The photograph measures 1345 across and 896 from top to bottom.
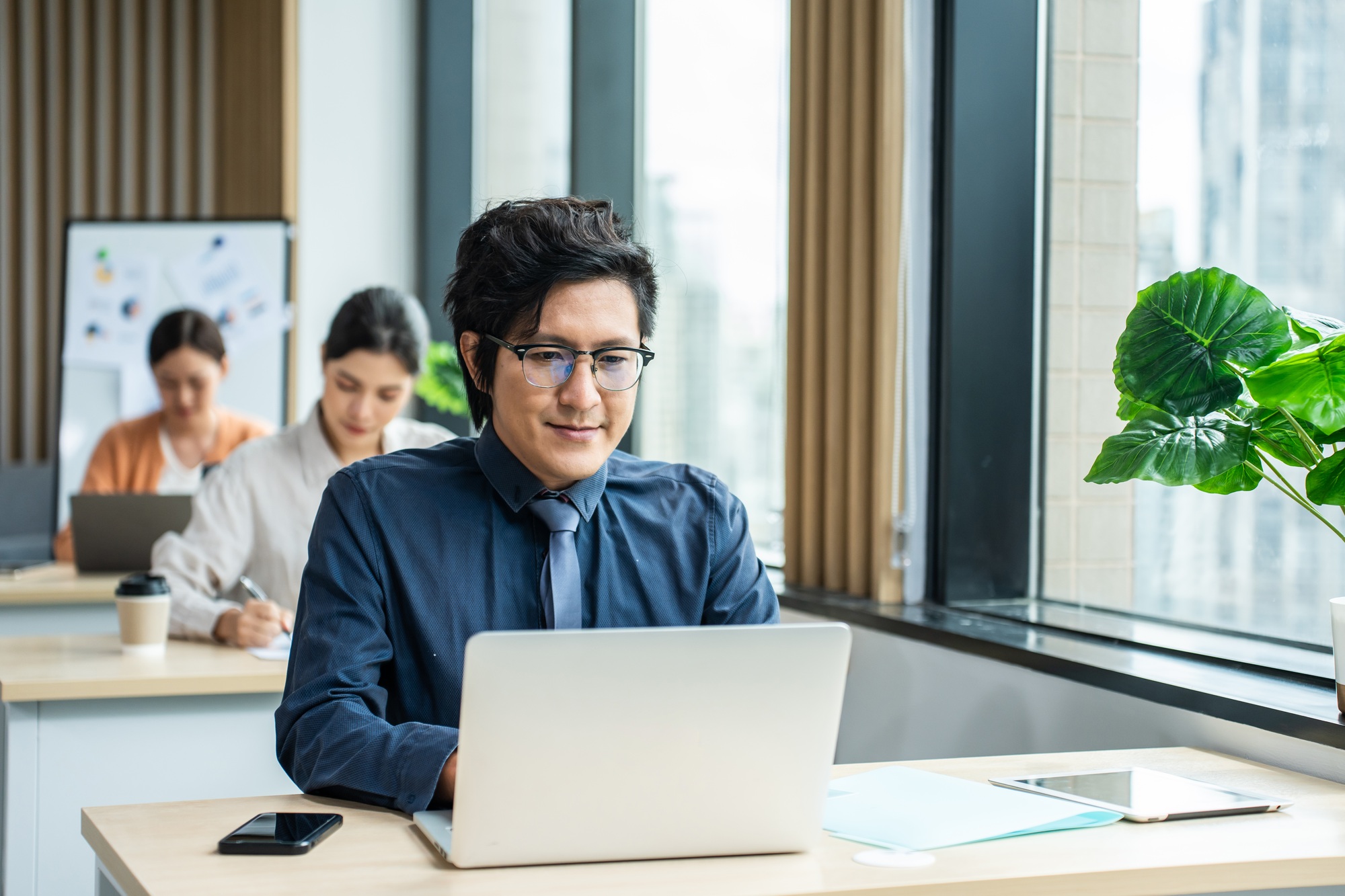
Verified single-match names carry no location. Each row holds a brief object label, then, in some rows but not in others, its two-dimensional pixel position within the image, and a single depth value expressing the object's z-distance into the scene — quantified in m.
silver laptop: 1.04
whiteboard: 4.45
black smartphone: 1.12
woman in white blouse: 2.70
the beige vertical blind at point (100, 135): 5.50
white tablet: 1.29
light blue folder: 1.19
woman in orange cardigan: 4.05
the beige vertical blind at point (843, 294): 2.44
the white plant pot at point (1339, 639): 1.48
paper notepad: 2.33
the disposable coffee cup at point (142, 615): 2.28
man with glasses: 1.45
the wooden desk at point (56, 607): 3.01
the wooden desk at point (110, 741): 2.06
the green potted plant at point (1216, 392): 1.45
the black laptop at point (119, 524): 3.19
